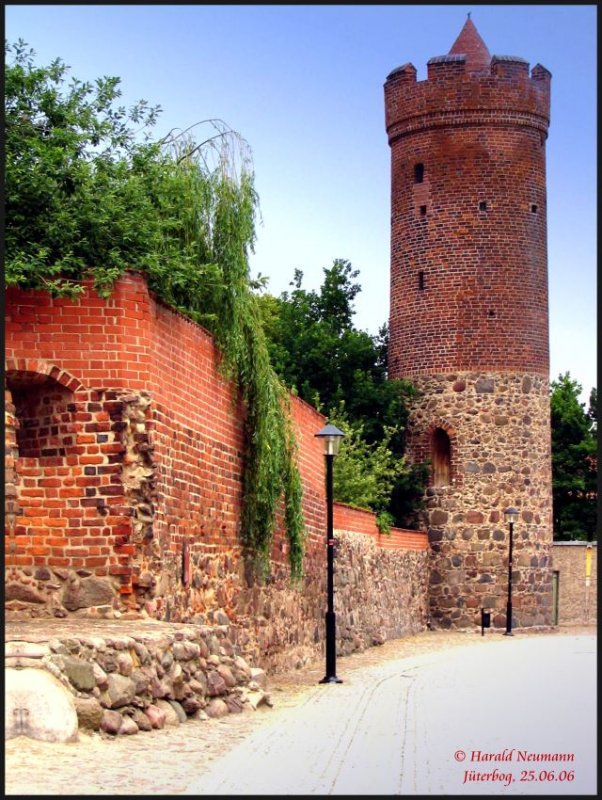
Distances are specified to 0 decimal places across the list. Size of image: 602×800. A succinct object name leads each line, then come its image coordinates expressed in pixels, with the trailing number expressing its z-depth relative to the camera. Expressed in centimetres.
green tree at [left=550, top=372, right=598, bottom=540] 5091
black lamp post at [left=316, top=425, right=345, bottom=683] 1939
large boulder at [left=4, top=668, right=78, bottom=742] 986
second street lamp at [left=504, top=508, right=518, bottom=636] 3567
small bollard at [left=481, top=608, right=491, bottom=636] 3625
